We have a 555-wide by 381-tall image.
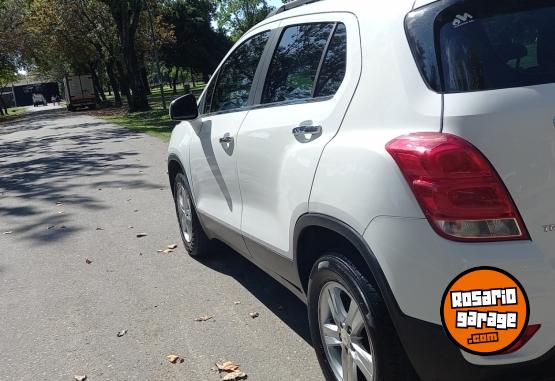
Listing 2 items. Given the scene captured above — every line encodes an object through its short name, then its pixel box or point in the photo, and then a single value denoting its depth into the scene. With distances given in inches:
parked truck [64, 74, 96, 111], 1852.9
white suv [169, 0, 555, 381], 78.9
